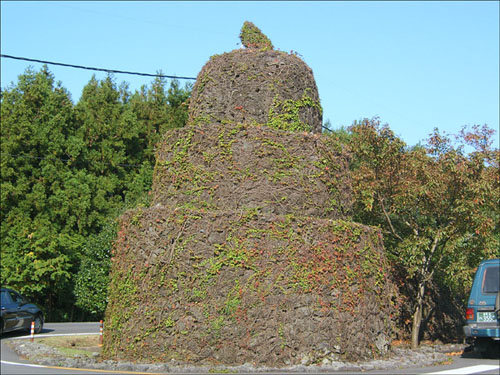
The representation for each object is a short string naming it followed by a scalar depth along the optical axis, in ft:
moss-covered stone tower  36.24
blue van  40.75
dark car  55.42
